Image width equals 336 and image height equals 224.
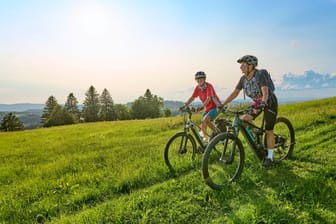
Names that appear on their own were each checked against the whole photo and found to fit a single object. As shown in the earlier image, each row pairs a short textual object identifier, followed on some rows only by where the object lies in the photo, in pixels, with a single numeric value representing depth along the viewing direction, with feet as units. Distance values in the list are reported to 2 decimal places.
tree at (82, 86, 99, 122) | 262.04
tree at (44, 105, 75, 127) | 221.25
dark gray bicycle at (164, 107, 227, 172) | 24.98
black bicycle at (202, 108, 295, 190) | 19.75
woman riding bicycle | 27.12
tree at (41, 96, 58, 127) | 254.06
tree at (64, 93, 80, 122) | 265.95
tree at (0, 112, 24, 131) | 231.98
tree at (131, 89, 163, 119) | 271.90
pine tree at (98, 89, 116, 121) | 266.36
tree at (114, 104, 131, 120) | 268.62
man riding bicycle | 21.48
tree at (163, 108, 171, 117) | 277.50
